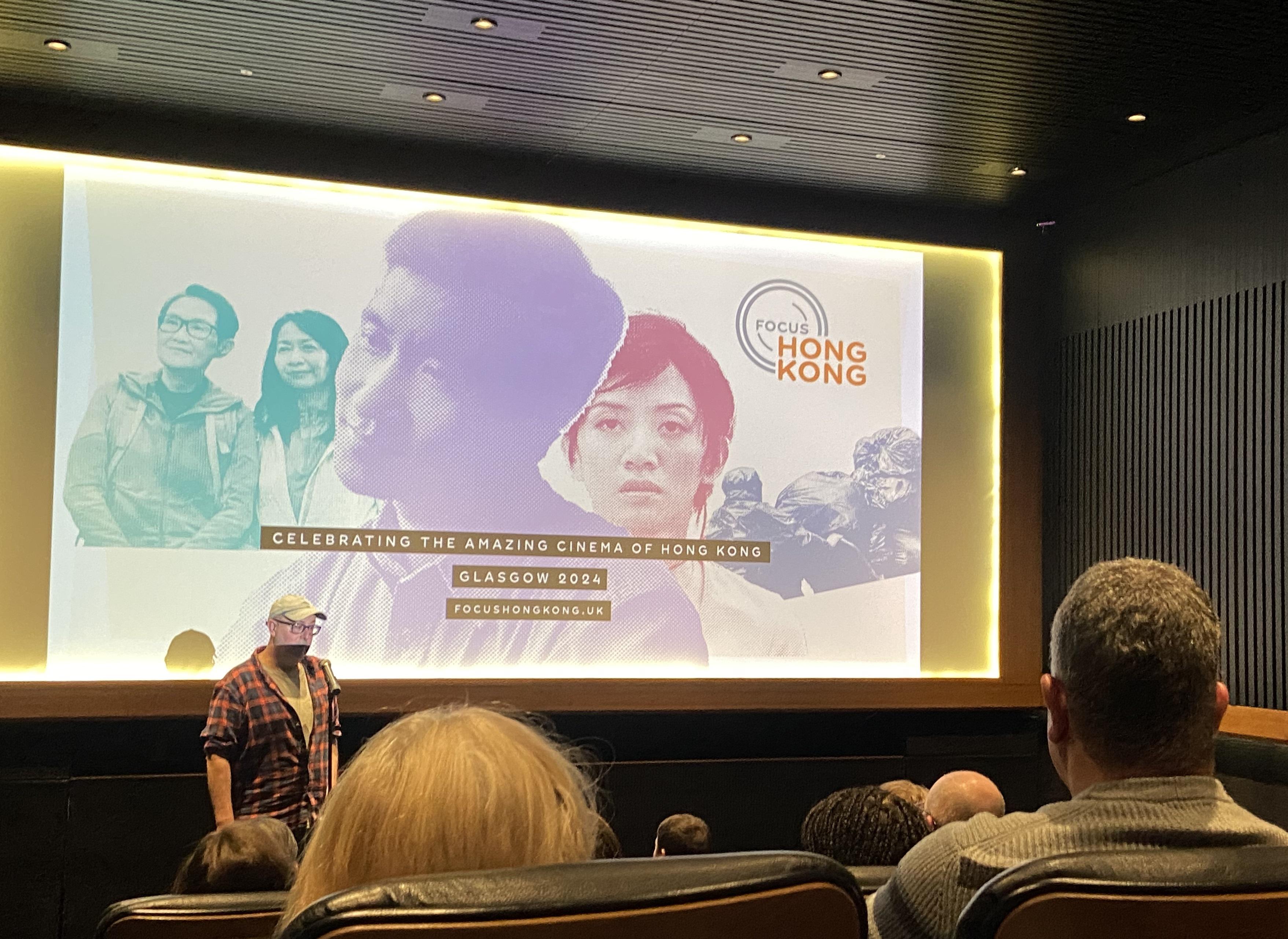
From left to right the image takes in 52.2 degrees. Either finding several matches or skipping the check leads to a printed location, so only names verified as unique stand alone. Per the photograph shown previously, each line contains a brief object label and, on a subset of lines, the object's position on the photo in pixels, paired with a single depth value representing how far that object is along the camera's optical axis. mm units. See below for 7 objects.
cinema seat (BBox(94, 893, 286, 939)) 1674
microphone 4953
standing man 4617
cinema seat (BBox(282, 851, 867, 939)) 1030
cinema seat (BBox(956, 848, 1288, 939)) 1195
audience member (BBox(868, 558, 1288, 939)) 1465
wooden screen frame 5809
